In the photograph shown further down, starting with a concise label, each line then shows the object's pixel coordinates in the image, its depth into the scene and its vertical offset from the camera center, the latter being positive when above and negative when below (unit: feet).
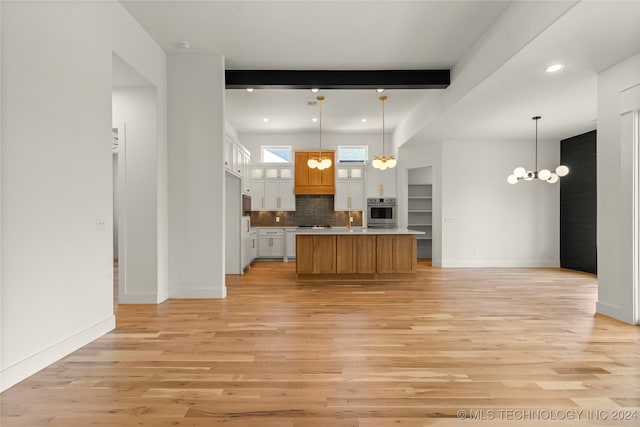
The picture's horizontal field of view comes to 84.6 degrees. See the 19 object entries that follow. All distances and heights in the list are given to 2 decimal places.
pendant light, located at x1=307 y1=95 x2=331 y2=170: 23.30 +3.04
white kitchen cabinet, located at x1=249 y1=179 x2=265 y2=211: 29.94 +1.29
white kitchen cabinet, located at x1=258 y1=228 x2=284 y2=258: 29.48 -3.06
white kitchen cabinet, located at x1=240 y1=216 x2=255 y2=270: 22.97 -2.30
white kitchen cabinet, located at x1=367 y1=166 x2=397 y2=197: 29.53 +2.04
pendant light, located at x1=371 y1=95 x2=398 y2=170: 22.12 +2.92
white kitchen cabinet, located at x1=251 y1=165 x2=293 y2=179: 29.96 +3.13
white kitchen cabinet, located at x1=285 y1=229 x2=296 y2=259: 29.32 -2.96
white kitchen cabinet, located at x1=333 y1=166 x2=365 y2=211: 30.04 +1.57
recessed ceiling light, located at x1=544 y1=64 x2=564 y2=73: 12.69 +5.14
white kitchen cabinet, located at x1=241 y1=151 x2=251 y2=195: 24.42 +2.60
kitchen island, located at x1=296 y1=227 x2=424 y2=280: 20.21 -2.62
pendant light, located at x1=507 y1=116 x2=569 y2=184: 20.15 +1.97
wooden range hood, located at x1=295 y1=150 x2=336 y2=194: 30.07 +2.69
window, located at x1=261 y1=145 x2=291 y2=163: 30.96 +4.83
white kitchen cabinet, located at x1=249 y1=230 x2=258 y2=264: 26.71 -2.89
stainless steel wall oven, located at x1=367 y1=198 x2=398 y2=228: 29.50 -0.40
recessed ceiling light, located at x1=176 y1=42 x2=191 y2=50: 14.60 +6.88
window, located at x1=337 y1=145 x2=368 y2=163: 30.91 +4.88
